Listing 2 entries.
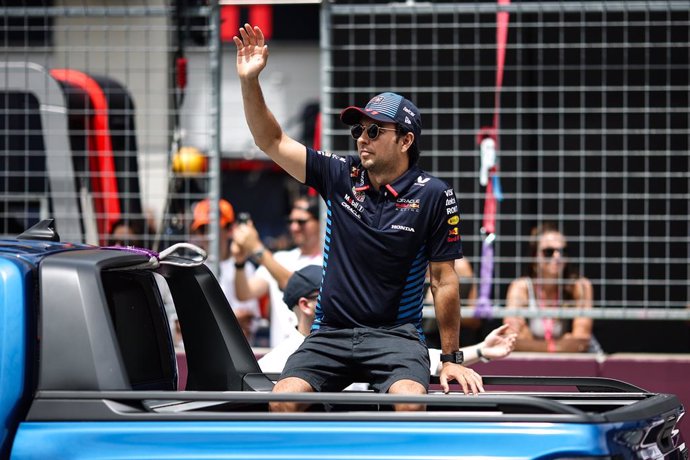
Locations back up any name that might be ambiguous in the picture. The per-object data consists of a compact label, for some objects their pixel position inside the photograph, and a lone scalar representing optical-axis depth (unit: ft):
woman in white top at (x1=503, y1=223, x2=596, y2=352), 51.29
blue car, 22.45
